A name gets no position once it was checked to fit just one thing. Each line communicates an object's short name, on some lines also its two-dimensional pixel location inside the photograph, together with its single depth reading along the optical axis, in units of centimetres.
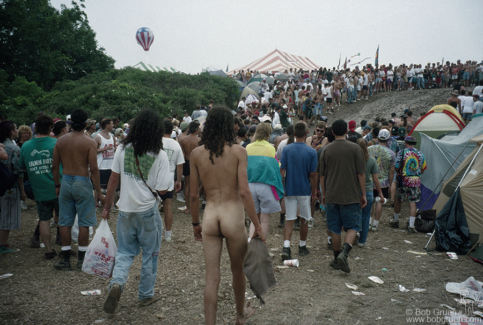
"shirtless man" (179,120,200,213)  754
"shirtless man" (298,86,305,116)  2070
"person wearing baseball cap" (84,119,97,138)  662
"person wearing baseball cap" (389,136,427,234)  685
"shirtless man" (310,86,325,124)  1915
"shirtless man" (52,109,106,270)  452
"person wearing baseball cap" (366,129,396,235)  694
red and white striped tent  3650
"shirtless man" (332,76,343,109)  2181
